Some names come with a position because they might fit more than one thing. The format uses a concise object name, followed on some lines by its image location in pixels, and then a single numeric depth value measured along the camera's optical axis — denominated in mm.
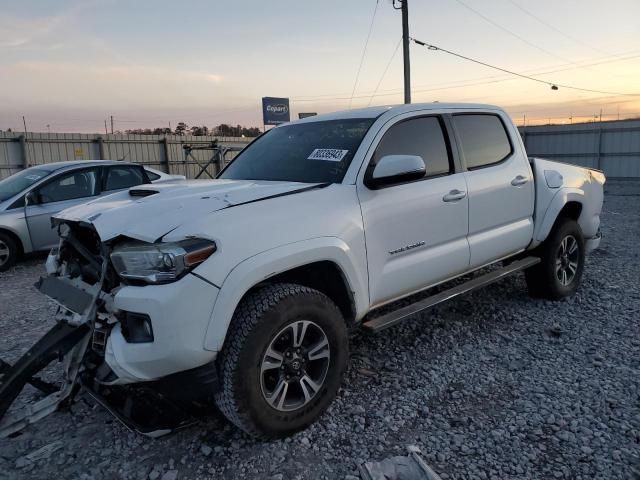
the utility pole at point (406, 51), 19219
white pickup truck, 2463
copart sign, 24516
